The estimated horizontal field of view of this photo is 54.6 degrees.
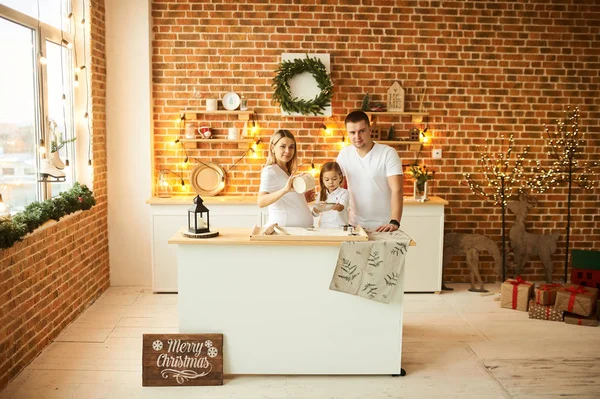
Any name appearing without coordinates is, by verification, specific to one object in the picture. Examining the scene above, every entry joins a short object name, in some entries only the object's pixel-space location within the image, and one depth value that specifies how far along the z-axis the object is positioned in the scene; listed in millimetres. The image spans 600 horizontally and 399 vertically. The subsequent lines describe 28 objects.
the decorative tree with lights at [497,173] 5895
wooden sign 3566
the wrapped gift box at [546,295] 4938
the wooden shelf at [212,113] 5641
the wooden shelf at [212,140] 5688
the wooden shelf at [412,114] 5702
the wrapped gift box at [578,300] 4758
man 4062
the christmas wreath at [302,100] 5562
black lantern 3590
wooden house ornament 5762
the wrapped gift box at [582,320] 4738
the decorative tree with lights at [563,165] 5871
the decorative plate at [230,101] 5723
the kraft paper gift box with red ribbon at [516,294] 5105
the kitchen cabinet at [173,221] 5508
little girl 3801
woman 3717
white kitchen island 3600
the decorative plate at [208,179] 5805
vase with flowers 5625
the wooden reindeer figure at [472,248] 5645
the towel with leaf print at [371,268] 3529
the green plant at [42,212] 3471
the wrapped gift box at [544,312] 4859
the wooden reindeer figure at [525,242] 5723
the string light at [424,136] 5879
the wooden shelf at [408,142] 5762
